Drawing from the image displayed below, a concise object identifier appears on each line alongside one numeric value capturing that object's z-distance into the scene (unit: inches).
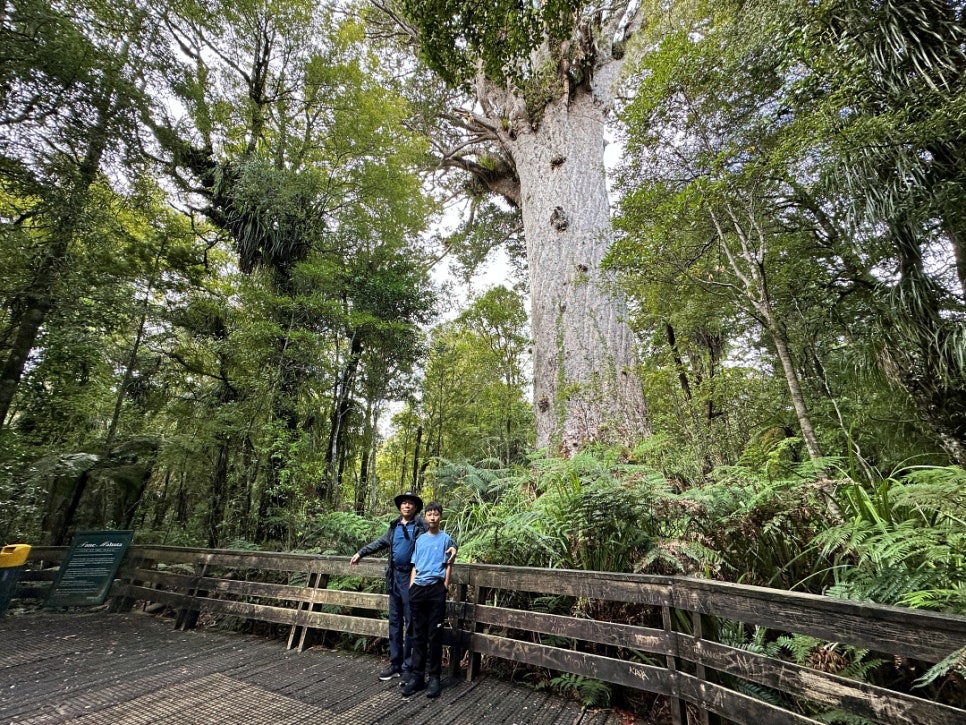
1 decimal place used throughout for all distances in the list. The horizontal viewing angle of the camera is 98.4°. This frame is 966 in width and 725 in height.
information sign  186.5
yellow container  171.8
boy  100.3
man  107.5
